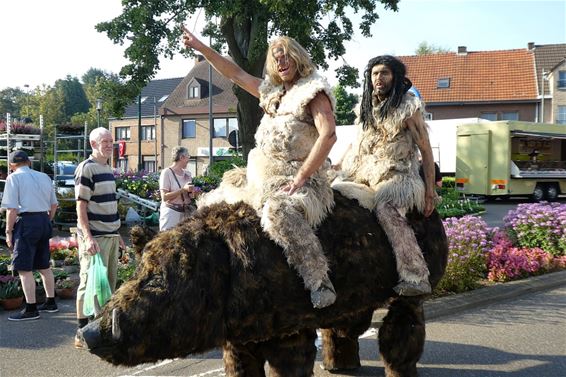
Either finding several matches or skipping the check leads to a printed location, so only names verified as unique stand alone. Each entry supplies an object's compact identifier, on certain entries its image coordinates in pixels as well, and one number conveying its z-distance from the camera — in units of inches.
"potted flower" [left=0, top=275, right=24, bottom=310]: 263.7
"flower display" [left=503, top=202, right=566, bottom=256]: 384.8
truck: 837.8
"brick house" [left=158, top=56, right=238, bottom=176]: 1724.9
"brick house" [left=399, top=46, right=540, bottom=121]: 1491.1
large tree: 537.6
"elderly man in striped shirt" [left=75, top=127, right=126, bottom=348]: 205.0
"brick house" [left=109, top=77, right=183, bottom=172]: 1907.0
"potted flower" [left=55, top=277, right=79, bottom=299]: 286.8
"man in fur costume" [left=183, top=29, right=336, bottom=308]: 132.6
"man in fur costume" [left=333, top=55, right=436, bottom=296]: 152.9
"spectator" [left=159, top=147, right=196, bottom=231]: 275.1
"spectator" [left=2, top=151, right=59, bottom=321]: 248.4
